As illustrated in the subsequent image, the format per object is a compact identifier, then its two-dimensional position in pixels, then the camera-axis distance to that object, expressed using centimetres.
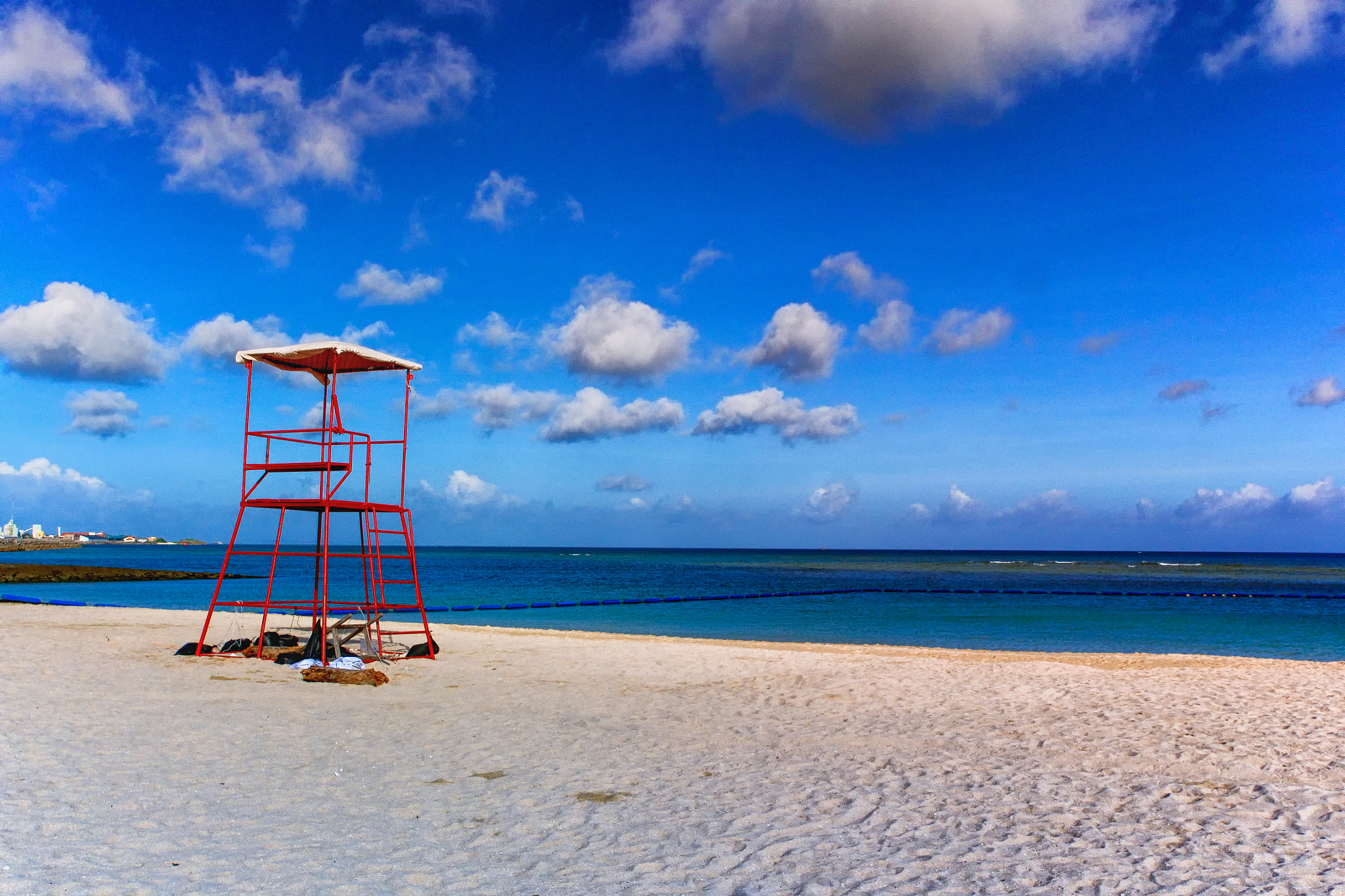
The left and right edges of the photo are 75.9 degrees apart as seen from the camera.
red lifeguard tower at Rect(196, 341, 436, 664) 1126
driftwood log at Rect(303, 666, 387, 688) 1018
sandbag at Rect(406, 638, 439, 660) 1264
